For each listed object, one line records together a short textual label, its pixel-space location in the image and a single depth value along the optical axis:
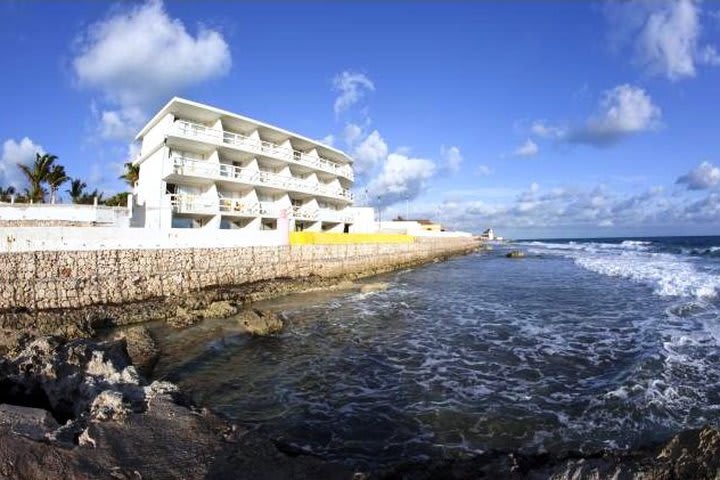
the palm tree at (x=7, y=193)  58.08
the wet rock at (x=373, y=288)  23.39
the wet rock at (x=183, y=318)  14.67
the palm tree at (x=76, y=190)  57.18
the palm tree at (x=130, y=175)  49.62
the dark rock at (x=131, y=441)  3.90
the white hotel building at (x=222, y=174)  29.17
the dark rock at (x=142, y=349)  10.33
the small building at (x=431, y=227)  86.59
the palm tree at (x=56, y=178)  47.81
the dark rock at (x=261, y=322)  13.61
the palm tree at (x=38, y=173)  46.56
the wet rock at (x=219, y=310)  15.88
